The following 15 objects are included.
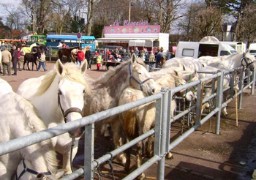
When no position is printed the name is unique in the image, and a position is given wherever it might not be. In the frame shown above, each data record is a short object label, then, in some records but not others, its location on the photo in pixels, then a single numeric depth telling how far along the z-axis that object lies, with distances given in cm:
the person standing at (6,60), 2011
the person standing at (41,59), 2378
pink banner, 3650
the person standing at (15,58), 2078
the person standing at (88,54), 2688
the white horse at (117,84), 589
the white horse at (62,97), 379
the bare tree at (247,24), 4647
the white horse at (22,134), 280
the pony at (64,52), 2913
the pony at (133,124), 550
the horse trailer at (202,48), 2159
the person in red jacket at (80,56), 2328
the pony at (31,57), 2445
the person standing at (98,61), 2566
